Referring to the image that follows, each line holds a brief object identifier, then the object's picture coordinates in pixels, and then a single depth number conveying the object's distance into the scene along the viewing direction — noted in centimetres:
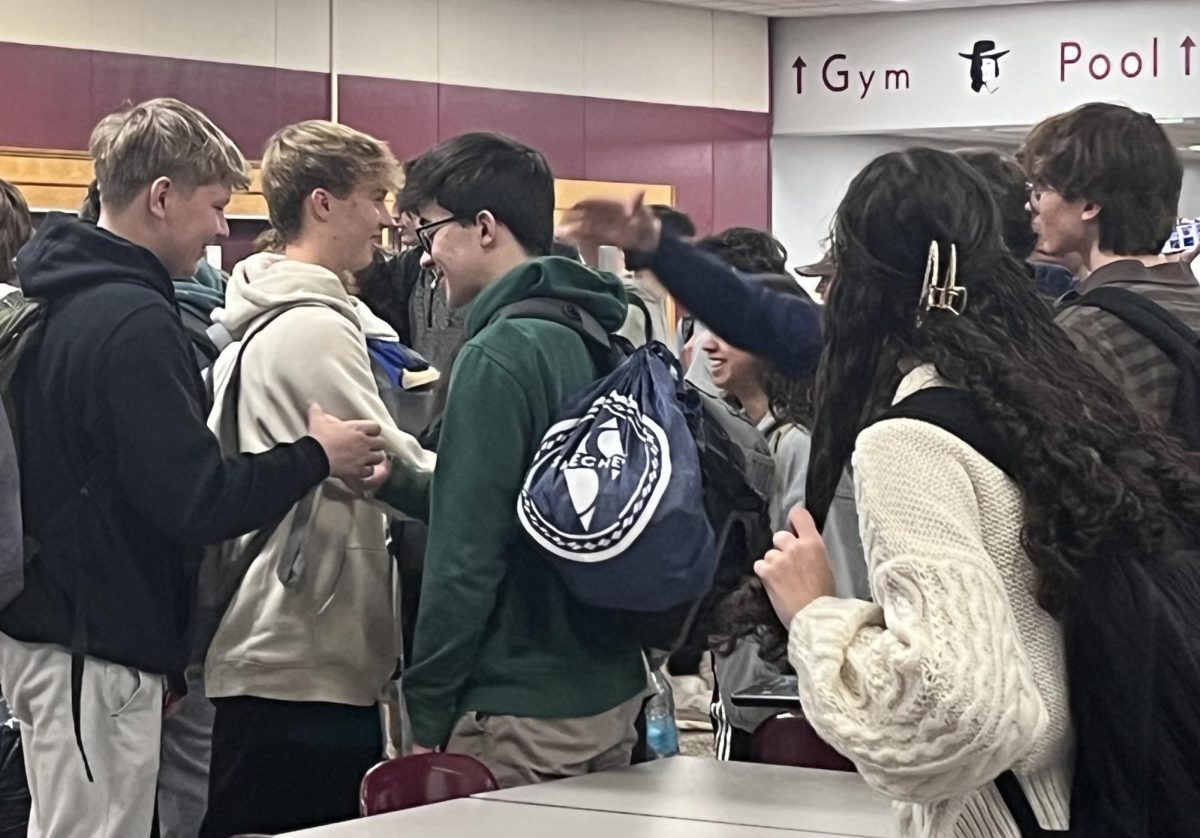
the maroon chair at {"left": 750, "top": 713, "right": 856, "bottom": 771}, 354
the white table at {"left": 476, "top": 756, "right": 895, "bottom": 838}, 293
